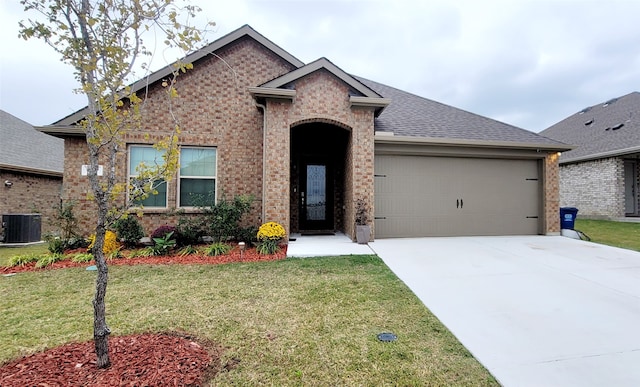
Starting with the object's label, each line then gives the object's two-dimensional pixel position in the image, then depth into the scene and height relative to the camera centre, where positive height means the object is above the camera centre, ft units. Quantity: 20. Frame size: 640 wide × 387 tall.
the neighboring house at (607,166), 41.68 +5.41
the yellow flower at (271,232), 21.17 -2.64
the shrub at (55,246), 21.12 -3.73
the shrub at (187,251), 21.15 -4.15
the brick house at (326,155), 23.53 +4.16
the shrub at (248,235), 24.00 -3.24
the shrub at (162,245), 21.17 -3.71
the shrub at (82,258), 19.14 -4.26
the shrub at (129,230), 22.18 -2.64
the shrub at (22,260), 18.67 -4.30
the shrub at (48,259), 18.30 -4.28
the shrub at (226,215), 22.45 -1.40
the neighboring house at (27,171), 31.76 +3.16
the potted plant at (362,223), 23.79 -2.17
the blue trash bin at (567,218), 28.88 -2.00
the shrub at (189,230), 23.11 -2.79
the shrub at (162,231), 22.07 -2.71
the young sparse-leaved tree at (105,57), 6.91 +3.64
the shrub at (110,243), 20.51 -3.51
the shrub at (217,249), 21.03 -4.01
